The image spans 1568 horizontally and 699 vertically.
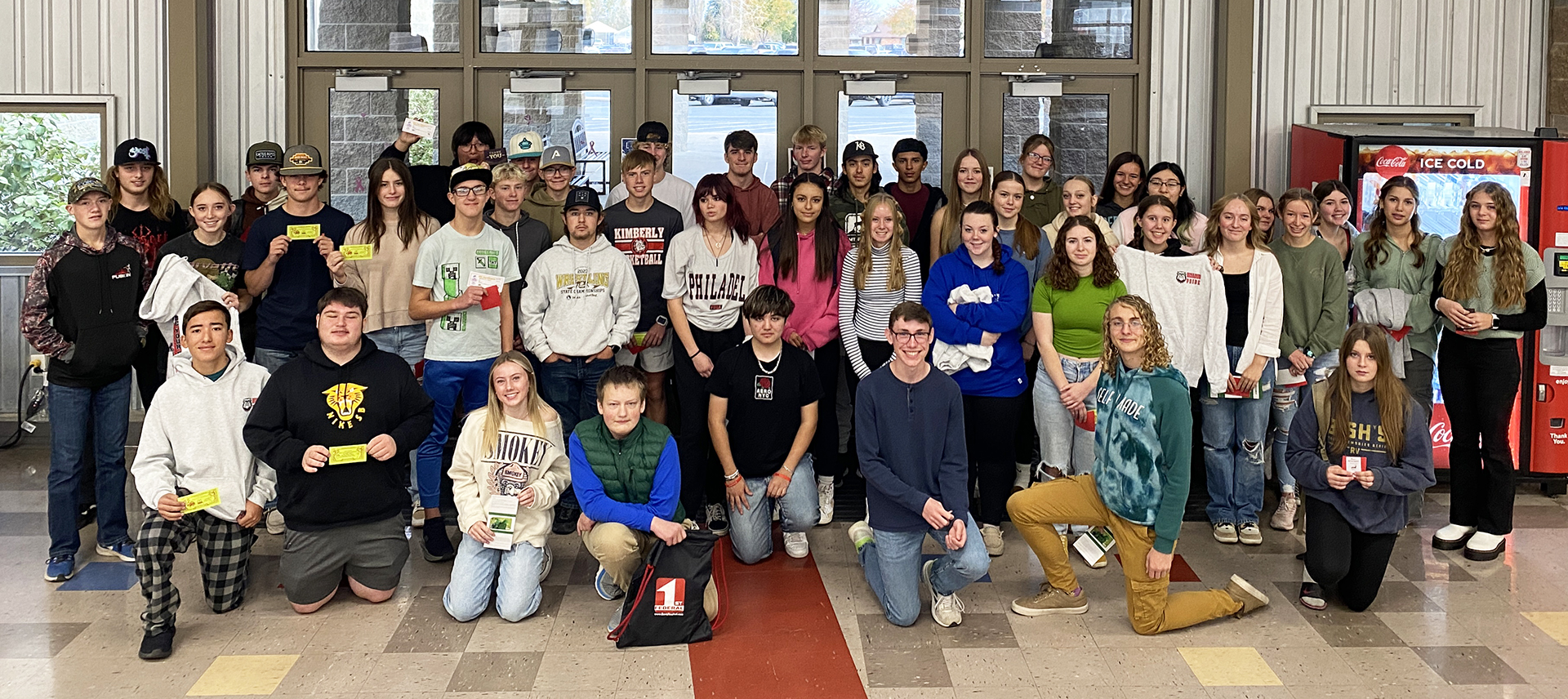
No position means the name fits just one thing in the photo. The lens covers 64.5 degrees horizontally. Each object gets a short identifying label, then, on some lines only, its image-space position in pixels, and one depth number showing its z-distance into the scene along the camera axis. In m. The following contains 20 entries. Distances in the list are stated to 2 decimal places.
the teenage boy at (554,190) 6.12
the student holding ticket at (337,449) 4.58
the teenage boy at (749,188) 6.17
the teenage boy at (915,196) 6.37
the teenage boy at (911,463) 4.55
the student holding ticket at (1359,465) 4.59
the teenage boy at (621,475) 4.56
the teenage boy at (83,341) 5.07
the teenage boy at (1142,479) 4.36
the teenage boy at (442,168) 6.42
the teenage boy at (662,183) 6.43
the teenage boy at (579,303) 5.53
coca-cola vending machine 6.29
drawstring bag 4.34
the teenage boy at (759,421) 5.27
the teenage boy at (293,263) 5.41
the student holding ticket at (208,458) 4.53
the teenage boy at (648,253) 5.82
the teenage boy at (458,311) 5.34
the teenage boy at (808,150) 6.34
